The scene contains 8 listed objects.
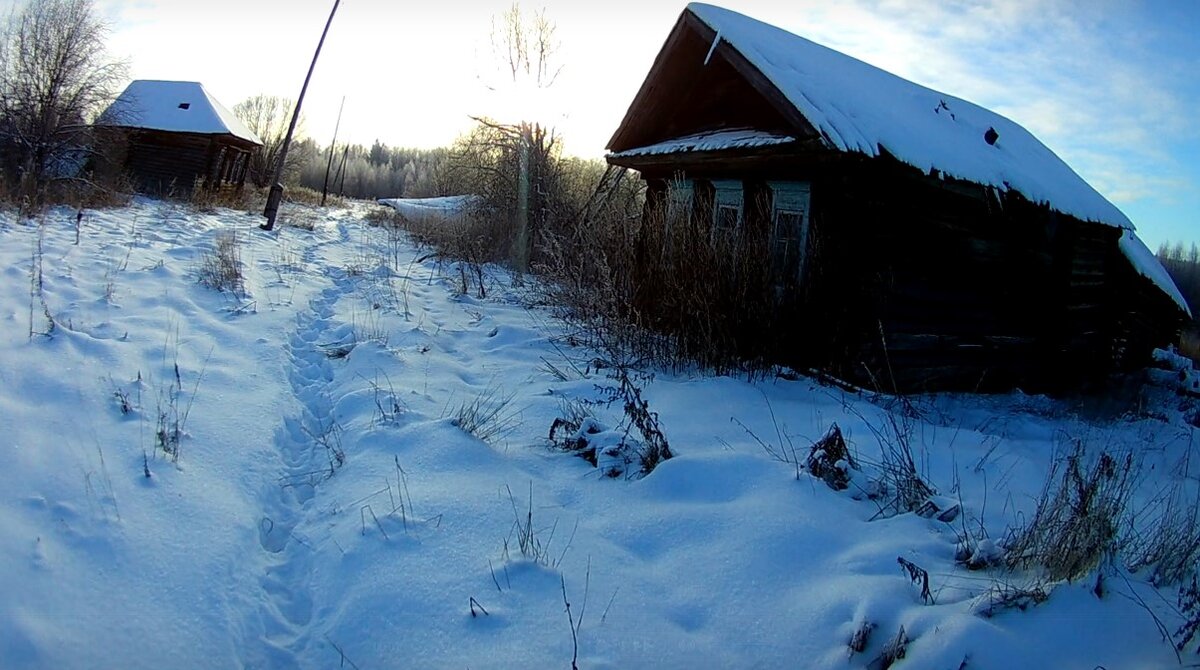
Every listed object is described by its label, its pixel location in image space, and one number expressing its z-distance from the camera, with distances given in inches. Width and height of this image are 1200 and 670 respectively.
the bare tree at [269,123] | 1585.9
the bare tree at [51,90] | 629.0
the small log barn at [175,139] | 858.1
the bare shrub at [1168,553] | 94.6
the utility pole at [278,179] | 532.7
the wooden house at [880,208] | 232.8
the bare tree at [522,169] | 601.6
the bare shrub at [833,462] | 122.3
